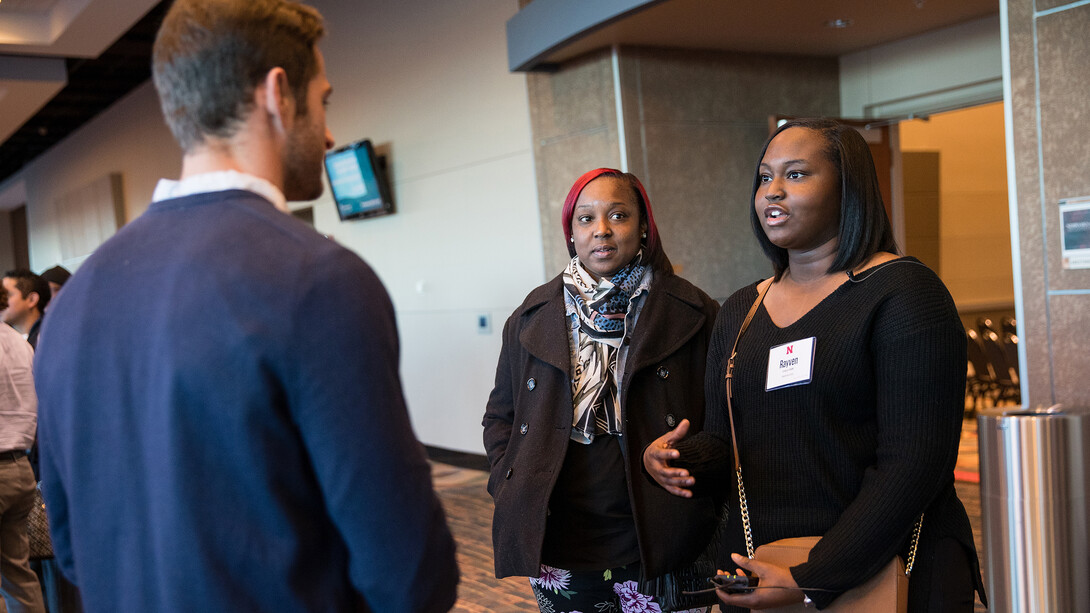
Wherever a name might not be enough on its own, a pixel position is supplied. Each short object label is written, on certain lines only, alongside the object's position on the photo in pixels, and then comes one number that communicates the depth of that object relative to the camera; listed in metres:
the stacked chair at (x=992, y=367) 8.23
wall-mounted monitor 7.89
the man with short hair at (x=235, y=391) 0.95
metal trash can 2.56
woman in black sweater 1.45
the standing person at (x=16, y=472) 3.50
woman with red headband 2.11
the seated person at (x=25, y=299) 4.50
